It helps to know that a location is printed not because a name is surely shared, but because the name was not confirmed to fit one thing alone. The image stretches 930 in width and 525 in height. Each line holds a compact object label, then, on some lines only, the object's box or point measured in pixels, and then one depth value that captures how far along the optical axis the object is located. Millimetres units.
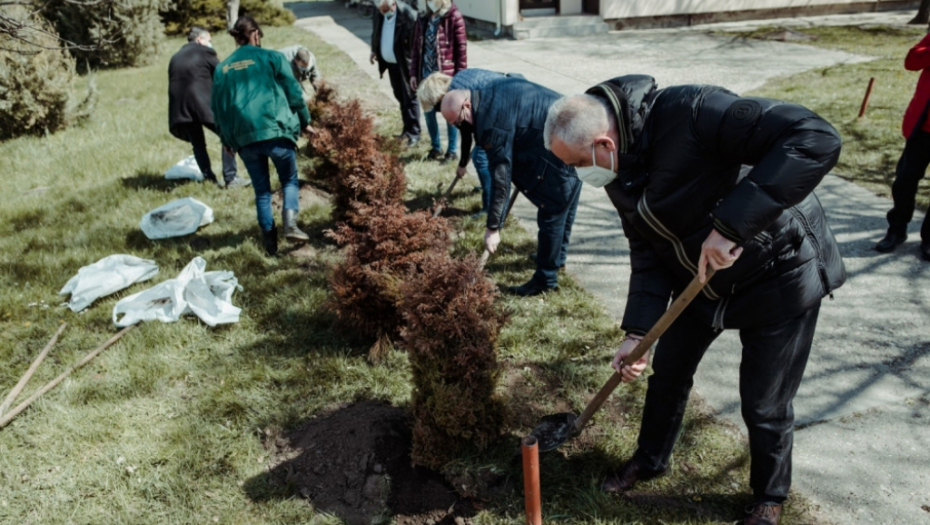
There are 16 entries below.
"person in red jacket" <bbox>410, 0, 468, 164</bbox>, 6848
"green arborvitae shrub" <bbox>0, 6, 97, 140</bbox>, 10227
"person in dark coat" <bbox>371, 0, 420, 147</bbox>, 7613
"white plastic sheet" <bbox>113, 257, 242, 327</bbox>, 4652
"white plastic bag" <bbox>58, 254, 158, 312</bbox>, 4984
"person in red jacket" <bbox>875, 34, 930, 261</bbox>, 4602
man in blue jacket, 4098
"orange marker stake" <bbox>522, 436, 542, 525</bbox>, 2168
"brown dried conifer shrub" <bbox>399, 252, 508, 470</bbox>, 2857
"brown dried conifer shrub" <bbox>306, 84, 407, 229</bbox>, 4527
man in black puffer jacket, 1983
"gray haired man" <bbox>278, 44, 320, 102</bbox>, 7967
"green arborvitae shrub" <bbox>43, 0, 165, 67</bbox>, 16766
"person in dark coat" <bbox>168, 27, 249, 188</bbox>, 6832
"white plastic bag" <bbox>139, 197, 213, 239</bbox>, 6117
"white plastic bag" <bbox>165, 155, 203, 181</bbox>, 7719
